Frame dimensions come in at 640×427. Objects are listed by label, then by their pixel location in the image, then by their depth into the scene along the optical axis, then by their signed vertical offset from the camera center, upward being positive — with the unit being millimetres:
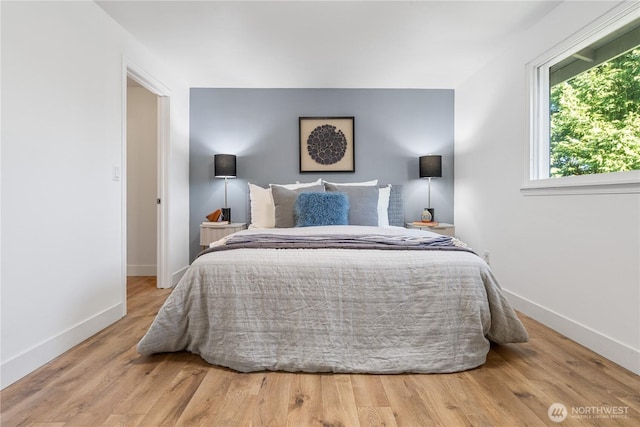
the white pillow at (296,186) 3484 +274
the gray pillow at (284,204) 3178 +76
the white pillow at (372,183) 3640 +319
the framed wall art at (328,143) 4051 +836
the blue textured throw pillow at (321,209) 2994 +25
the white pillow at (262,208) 3367 +40
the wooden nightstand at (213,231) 3599 -206
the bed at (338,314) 1771 -551
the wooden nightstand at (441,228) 3605 -179
